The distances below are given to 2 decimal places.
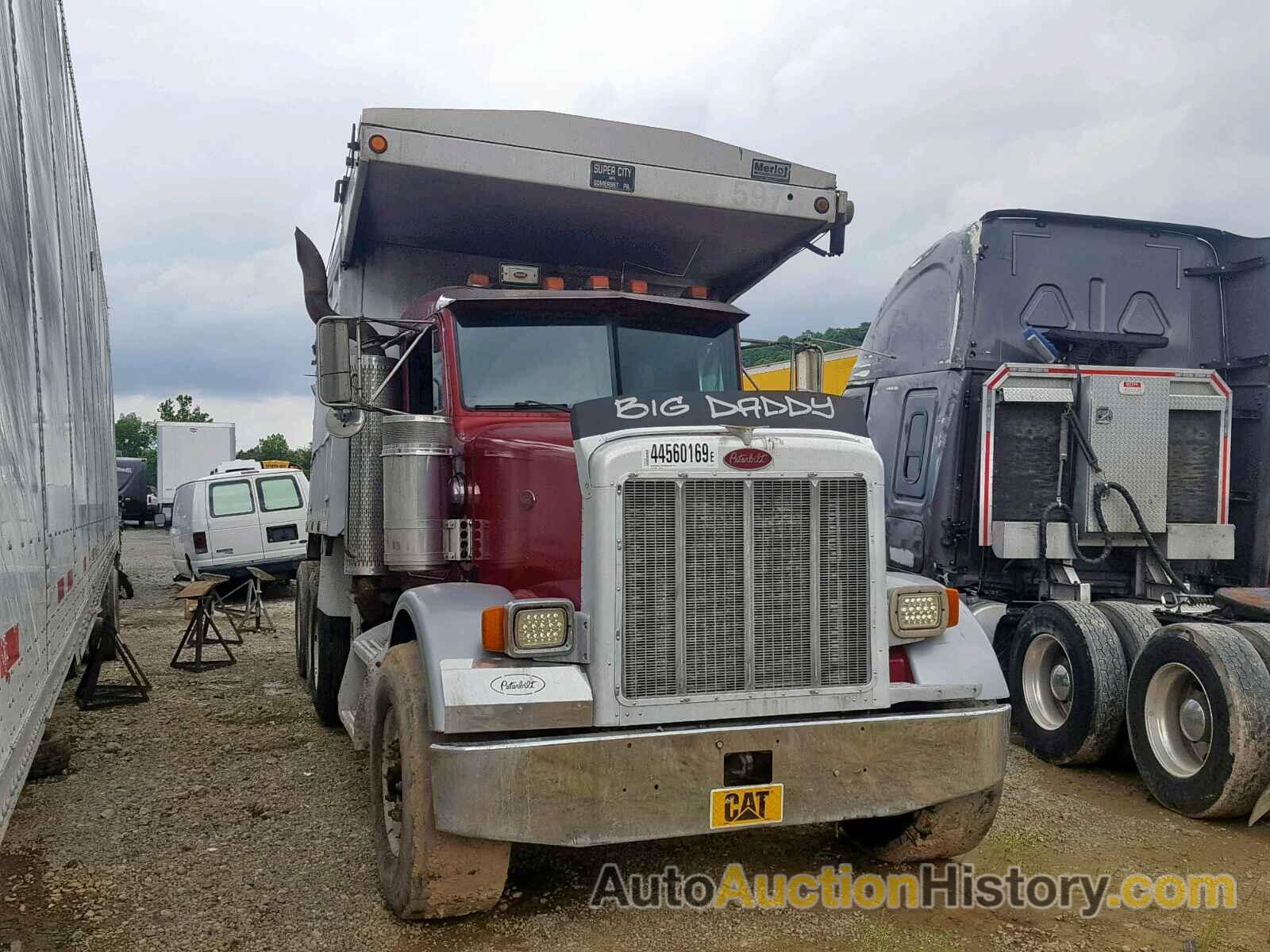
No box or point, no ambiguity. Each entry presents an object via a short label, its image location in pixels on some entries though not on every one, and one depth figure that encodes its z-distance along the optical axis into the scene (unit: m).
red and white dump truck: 3.49
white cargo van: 14.97
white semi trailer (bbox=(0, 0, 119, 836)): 2.95
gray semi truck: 6.21
